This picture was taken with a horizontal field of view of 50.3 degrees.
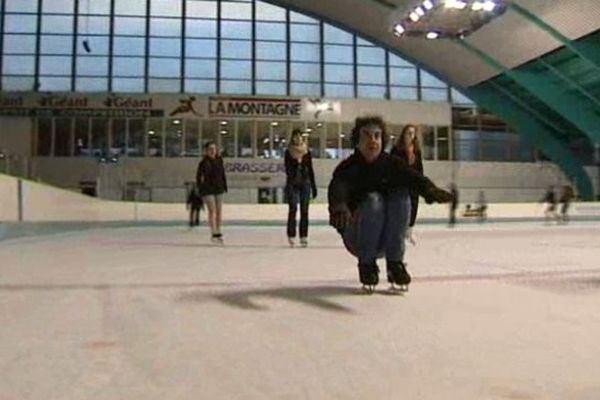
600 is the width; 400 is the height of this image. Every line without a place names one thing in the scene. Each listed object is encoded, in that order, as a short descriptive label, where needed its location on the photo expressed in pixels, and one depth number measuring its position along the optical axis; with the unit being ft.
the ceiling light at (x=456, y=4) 73.20
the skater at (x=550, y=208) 67.56
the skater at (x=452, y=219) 58.30
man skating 10.50
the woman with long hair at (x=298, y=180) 23.42
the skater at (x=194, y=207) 53.26
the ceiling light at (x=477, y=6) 73.20
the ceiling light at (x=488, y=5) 72.92
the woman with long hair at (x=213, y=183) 25.91
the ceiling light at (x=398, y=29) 84.17
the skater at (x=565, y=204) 66.73
